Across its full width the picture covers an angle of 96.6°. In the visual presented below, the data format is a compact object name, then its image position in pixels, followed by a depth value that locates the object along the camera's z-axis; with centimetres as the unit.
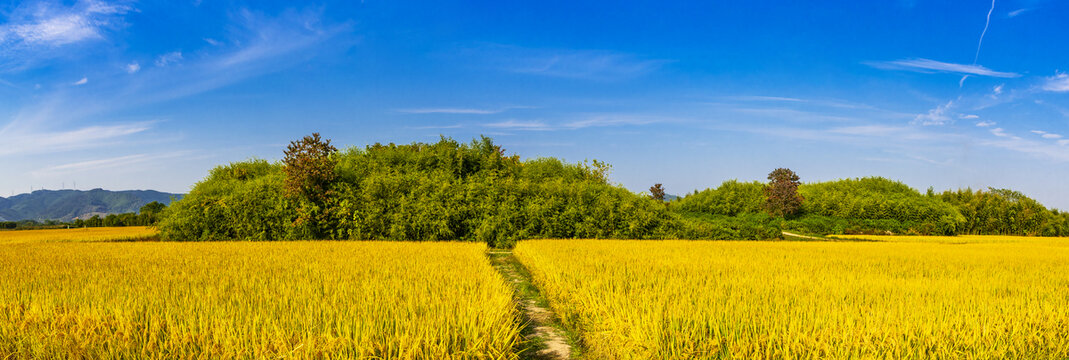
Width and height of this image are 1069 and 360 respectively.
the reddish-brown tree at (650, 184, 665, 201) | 6369
